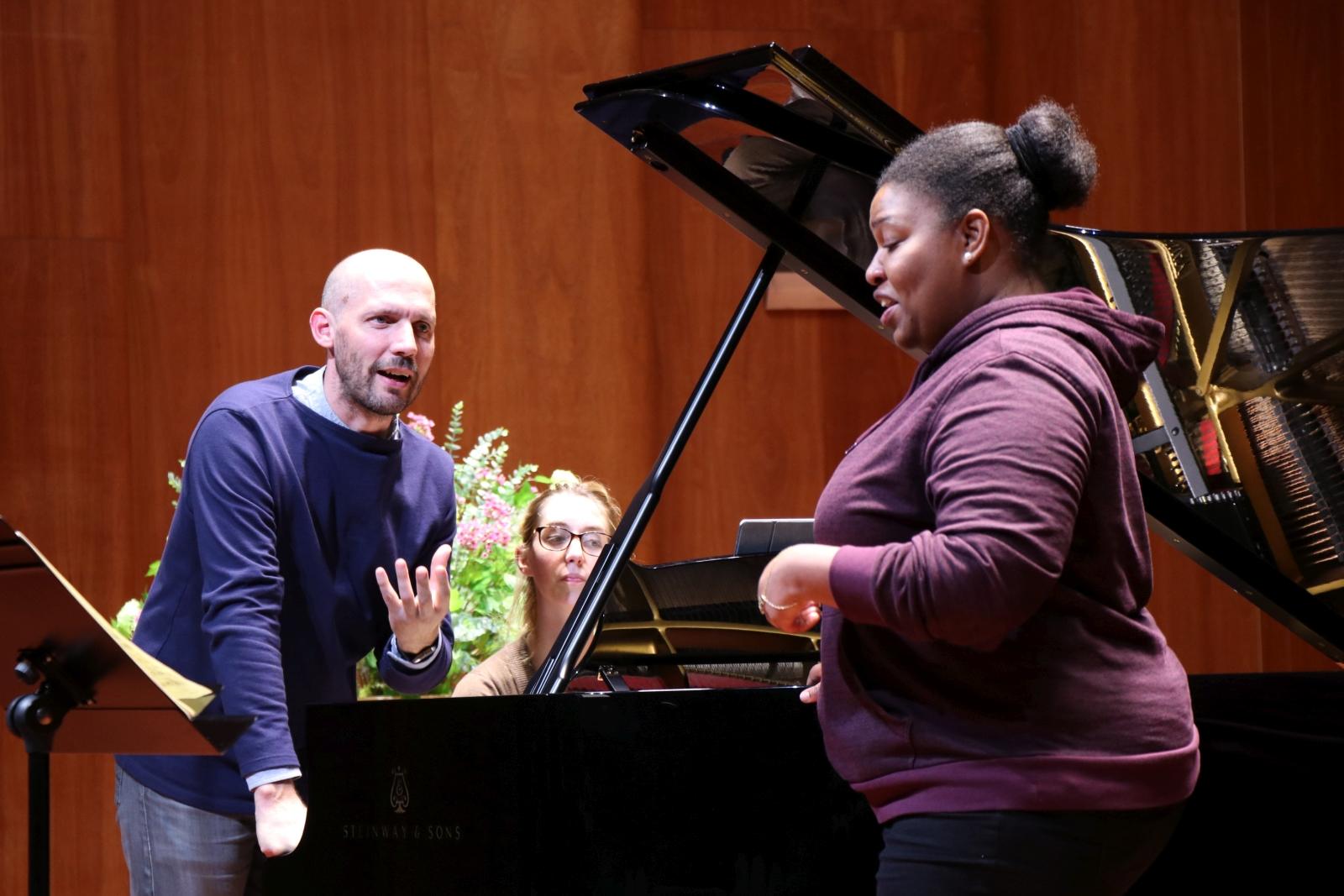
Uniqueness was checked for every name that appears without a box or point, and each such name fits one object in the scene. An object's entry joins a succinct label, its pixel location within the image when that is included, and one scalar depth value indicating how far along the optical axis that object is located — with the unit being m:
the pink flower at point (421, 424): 8.95
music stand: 6.98
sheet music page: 6.99
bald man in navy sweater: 7.53
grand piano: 7.32
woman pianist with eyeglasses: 8.32
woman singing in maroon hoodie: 6.45
